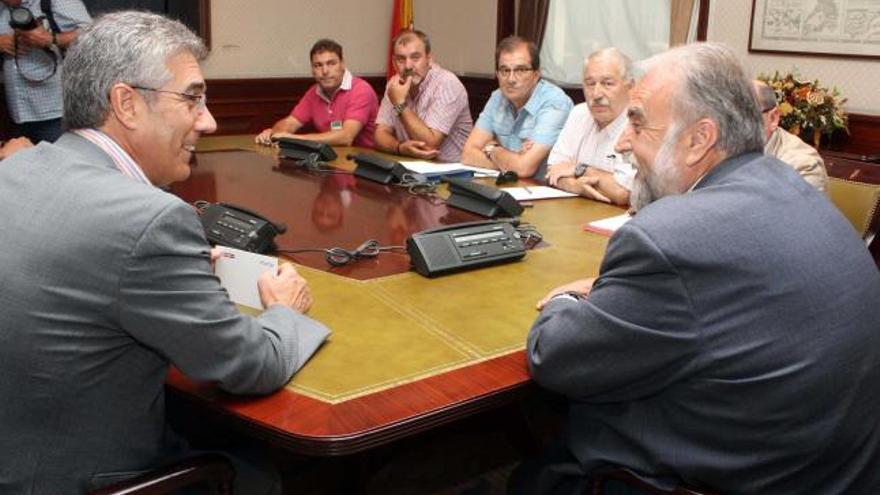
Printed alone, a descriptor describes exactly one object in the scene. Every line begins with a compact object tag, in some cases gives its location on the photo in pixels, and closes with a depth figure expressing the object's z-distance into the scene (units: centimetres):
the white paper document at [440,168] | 336
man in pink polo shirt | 451
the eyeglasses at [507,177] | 326
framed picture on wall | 387
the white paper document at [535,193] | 294
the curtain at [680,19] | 471
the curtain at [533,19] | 564
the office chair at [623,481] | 130
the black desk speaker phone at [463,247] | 197
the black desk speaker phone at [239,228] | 213
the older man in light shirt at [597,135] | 301
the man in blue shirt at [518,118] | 366
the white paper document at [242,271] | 173
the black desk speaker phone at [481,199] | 259
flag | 644
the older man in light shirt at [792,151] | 249
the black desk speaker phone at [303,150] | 365
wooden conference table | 130
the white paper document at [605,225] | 246
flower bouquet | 380
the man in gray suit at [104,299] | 121
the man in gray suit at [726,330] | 125
